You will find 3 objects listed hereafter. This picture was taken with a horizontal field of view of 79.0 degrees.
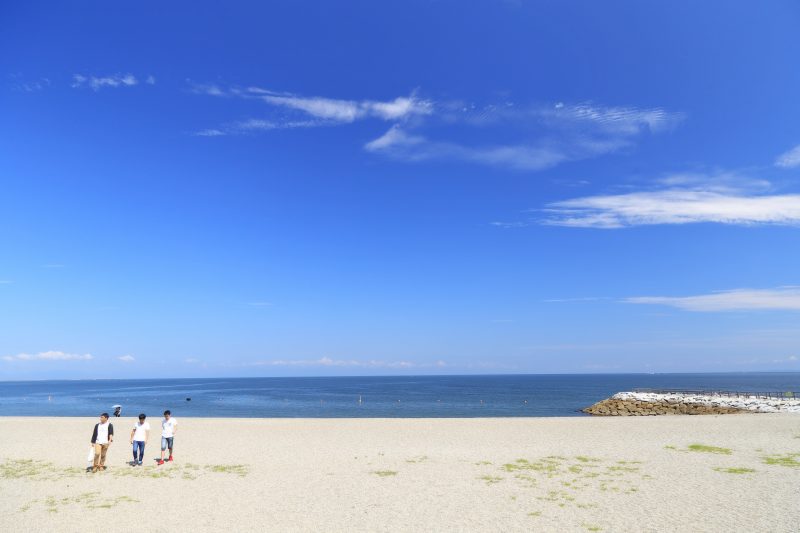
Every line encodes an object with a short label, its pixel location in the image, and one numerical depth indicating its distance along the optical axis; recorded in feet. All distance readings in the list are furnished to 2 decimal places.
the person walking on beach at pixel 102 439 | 56.85
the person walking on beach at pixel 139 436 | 60.44
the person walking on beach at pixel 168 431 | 61.67
